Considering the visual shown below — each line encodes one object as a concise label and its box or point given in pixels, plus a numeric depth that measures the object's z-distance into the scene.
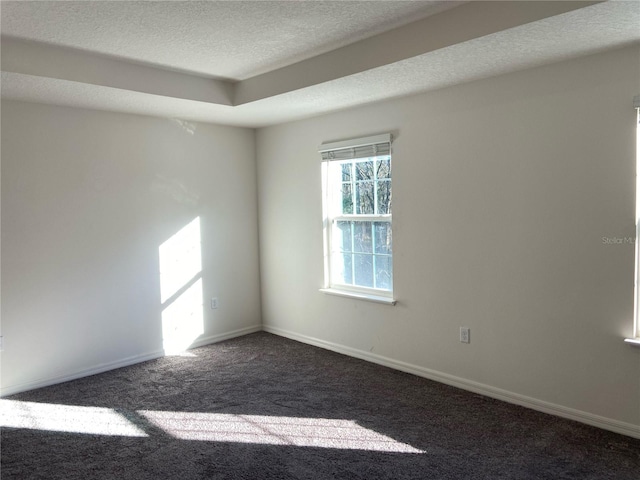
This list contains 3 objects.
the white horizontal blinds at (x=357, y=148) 4.00
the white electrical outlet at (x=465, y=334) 3.56
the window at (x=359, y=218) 4.14
